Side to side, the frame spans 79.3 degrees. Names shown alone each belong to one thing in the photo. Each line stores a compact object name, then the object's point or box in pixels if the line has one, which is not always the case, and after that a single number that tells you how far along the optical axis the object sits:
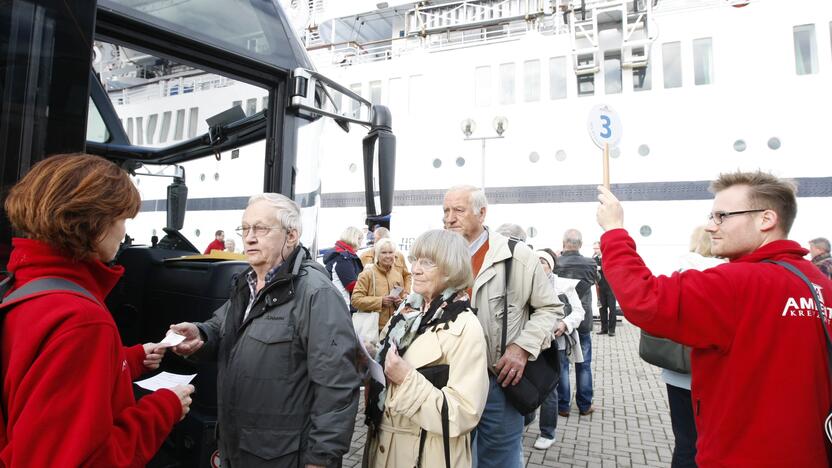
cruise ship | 11.88
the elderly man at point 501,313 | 2.39
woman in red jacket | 1.01
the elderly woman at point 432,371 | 1.69
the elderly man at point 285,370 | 1.77
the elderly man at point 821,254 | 6.09
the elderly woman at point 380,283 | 4.76
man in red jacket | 1.44
